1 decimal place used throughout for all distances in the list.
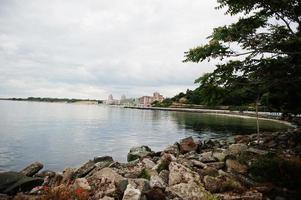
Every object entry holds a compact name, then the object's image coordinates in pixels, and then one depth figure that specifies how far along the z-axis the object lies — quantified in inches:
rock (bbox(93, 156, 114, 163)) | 457.4
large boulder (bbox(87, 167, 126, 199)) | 204.2
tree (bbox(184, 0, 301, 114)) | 267.8
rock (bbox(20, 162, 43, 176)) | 394.8
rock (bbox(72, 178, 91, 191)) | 217.9
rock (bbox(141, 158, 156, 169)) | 323.0
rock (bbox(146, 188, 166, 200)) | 189.4
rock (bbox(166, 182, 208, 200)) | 192.8
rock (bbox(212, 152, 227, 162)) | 298.1
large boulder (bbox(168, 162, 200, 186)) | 221.5
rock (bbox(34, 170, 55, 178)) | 384.9
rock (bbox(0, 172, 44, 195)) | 285.9
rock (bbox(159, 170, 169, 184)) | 233.2
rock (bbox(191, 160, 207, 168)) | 273.0
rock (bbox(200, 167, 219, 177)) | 242.7
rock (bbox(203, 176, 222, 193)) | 208.3
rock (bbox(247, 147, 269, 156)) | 302.3
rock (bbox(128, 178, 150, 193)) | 196.4
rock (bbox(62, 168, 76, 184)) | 319.5
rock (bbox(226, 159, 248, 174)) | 252.9
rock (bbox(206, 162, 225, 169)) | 270.6
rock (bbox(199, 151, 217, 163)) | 300.3
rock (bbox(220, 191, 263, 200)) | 187.6
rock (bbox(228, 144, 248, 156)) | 319.5
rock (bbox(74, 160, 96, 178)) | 350.7
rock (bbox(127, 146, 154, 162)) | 508.8
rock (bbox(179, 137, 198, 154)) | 467.8
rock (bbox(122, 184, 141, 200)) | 179.1
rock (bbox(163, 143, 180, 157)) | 427.4
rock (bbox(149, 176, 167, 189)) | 203.3
